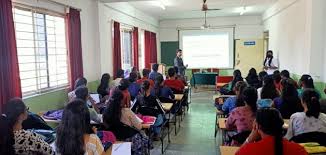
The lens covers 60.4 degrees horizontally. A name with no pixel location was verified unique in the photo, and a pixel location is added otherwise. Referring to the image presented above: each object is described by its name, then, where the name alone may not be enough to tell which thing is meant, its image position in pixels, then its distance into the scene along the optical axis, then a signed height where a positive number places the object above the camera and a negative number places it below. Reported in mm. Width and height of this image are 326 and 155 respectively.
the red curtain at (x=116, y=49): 7305 +191
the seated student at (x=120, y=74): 6752 -434
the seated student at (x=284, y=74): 5401 -374
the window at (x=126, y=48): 8425 +239
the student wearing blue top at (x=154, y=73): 6858 -422
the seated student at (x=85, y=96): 3519 -506
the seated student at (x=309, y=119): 2625 -610
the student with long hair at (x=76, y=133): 2045 -564
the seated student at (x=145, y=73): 6676 -413
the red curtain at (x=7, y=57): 3479 -1
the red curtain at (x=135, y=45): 8991 +356
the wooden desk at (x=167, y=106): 4535 -844
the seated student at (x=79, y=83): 4780 -457
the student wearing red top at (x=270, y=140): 1667 -516
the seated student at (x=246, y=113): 2982 -627
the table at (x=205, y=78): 10992 -887
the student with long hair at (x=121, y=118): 3191 -721
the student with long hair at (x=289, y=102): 3672 -618
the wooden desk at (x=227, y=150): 2336 -812
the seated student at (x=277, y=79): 5043 -439
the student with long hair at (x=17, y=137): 1955 -586
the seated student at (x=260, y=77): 5773 -453
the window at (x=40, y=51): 4109 +99
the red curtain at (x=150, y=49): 10578 +281
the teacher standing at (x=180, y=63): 10627 -281
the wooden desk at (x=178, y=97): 5535 -836
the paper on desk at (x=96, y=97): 4927 -734
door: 11930 +48
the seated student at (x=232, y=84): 5832 -629
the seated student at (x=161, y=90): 5234 -642
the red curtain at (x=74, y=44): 5207 +232
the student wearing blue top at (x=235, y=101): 3722 -646
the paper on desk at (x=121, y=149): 2454 -830
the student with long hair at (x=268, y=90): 4352 -547
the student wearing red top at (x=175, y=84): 6215 -631
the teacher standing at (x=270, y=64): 8391 -273
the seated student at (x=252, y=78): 5899 -488
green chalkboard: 12984 +266
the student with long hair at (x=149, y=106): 4118 -765
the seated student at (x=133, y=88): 5434 -628
